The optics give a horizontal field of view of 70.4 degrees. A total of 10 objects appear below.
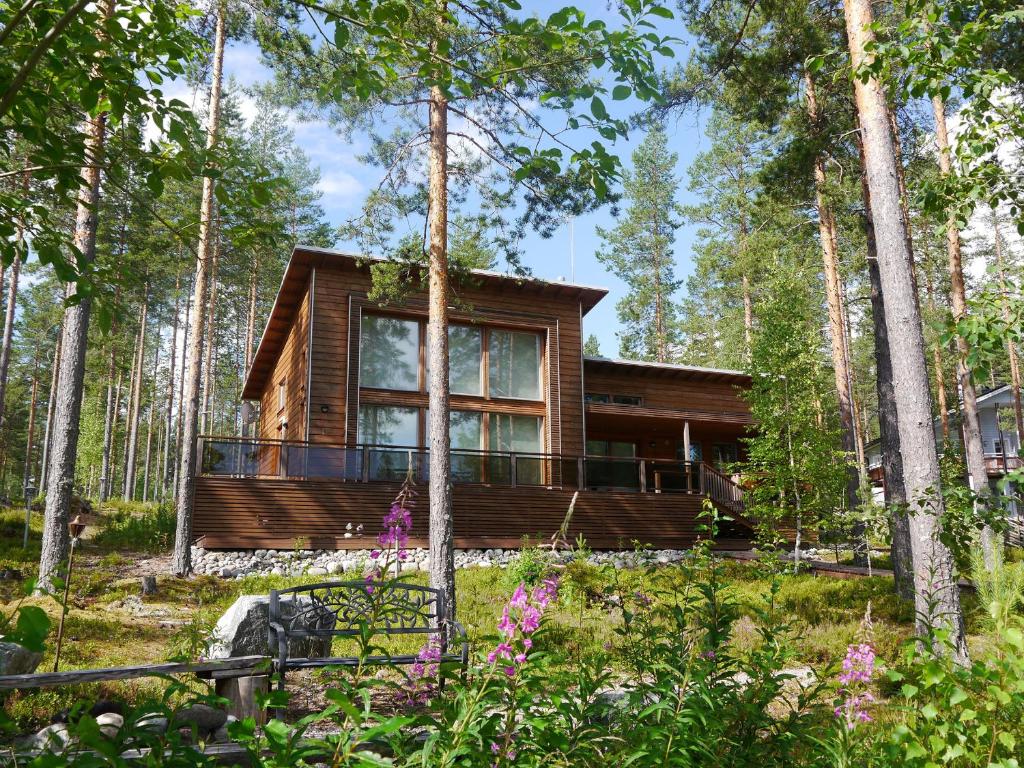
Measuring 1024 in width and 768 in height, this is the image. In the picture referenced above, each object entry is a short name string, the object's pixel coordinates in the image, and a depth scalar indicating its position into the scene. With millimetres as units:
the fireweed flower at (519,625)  2266
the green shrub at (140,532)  15898
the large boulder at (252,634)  6375
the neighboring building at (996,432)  33375
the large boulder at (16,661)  5227
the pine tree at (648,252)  34312
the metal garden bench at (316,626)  4785
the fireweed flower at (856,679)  2584
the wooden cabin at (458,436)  13695
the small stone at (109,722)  4219
